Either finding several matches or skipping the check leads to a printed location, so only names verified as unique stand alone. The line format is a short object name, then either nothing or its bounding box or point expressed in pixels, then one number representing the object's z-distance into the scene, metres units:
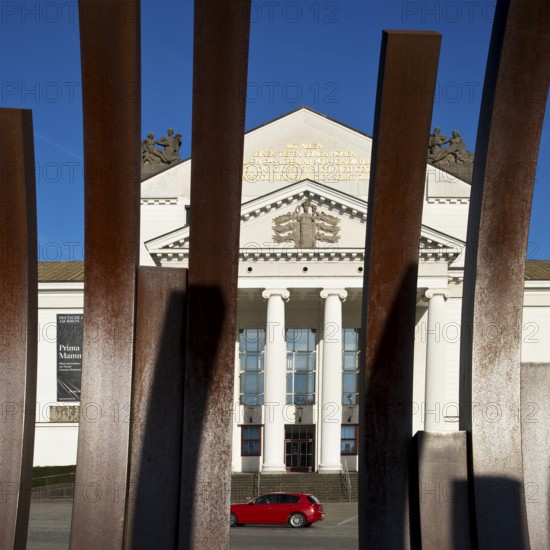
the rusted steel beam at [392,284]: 7.84
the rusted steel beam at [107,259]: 7.70
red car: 31.52
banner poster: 50.34
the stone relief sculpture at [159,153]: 56.16
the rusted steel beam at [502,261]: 7.80
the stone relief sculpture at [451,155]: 55.22
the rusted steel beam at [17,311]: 7.98
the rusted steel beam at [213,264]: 7.63
